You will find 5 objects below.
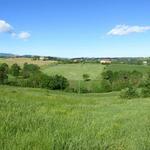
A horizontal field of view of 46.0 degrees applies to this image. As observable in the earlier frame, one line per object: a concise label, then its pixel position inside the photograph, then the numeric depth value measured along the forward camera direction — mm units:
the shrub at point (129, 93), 30717
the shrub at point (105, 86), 56199
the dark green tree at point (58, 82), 56322
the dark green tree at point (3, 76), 57348
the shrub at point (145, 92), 31622
